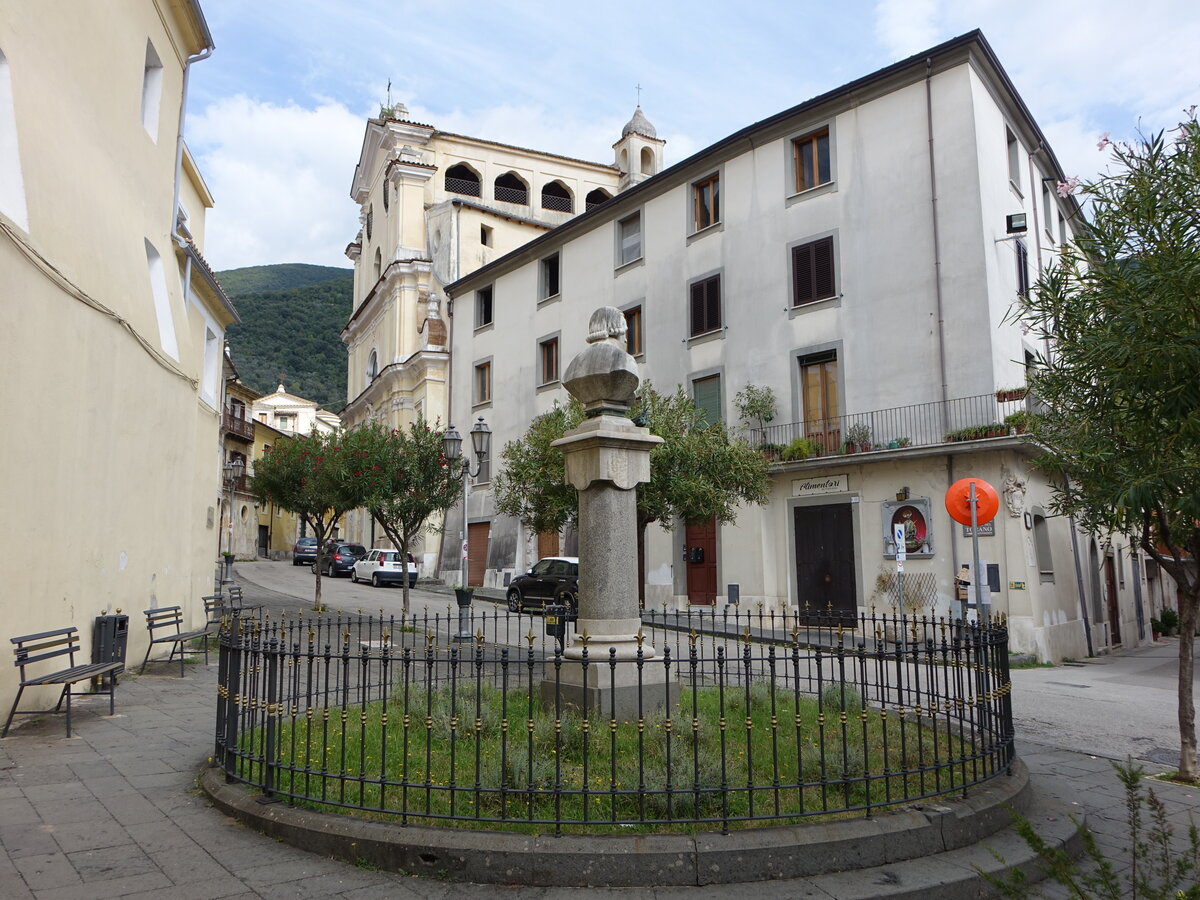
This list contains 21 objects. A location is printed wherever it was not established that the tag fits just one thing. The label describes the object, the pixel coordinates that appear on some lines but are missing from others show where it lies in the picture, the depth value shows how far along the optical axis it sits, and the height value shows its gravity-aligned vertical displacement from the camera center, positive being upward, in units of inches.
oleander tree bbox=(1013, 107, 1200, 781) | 229.5 +56.9
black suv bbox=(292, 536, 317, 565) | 1807.3 +20.3
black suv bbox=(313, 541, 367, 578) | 1524.4 +5.5
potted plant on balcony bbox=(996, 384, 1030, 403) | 697.6 +129.6
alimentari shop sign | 813.2 +67.9
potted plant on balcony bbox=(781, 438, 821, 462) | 830.5 +102.7
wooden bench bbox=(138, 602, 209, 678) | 467.5 -39.0
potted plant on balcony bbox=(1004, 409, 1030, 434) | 674.0 +104.3
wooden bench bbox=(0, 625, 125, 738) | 301.2 -36.9
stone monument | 280.5 +11.6
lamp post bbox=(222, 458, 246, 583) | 1107.0 +147.1
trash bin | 398.0 -35.9
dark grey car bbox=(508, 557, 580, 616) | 860.6 -25.3
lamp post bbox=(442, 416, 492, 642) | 782.5 +105.5
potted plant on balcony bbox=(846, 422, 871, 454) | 794.2 +108.4
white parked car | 1298.7 -11.1
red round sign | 561.3 +33.0
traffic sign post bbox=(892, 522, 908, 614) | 597.1 +8.7
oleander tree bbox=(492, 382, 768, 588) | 713.0 +73.5
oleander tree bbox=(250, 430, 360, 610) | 861.2 +96.0
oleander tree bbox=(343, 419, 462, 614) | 801.6 +78.0
